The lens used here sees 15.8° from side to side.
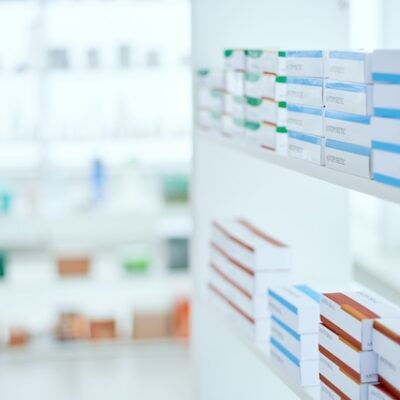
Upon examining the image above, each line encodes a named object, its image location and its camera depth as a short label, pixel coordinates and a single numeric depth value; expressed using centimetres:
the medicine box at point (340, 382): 122
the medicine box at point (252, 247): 152
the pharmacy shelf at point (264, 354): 136
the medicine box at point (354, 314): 121
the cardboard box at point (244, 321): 153
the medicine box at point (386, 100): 114
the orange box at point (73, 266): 285
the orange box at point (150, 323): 288
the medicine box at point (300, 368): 138
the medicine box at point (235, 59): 155
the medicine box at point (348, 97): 120
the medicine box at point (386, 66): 113
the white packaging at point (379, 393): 118
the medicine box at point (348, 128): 121
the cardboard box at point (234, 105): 157
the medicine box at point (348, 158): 121
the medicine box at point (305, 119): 131
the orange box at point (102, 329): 289
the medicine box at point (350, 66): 119
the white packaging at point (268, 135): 144
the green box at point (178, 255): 292
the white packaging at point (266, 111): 143
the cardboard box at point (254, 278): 153
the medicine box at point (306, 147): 131
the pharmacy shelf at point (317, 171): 116
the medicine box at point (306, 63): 130
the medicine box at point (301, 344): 138
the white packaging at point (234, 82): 158
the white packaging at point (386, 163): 115
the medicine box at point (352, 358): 121
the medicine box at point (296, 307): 138
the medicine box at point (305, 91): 130
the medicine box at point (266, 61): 142
